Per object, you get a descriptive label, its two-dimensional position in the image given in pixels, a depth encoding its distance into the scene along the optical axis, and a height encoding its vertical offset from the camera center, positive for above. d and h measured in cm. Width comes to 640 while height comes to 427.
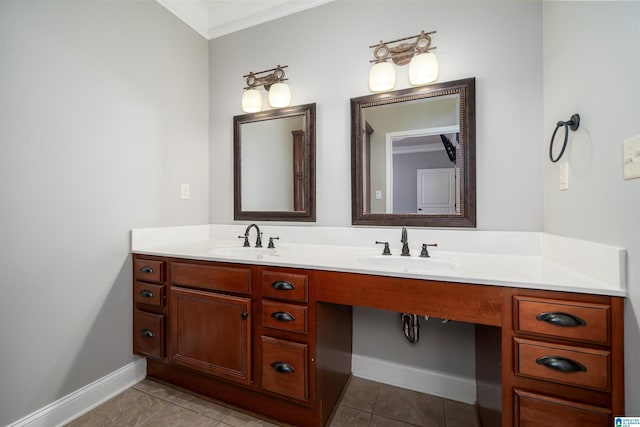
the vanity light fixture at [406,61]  150 +86
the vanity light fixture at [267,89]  189 +89
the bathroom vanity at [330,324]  88 -50
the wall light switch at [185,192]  202 +15
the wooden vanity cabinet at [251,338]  129 -67
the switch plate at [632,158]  76 +15
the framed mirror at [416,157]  149 +32
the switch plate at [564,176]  115 +15
